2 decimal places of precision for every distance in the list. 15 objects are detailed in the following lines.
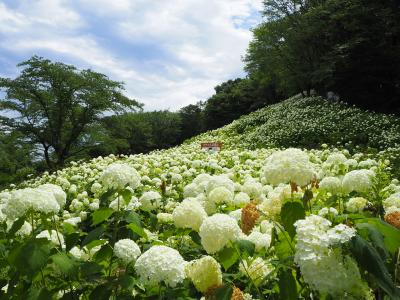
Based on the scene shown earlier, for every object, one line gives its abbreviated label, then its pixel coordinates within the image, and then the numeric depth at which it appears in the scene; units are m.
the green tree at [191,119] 61.06
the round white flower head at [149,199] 3.68
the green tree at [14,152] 21.22
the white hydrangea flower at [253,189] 3.68
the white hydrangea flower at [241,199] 3.33
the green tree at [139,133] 29.05
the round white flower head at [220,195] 2.83
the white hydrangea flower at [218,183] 3.17
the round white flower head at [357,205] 2.74
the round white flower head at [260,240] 2.41
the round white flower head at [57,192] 2.83
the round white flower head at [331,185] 3.04
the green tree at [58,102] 26.48
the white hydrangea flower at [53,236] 2.46
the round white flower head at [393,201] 2.67
